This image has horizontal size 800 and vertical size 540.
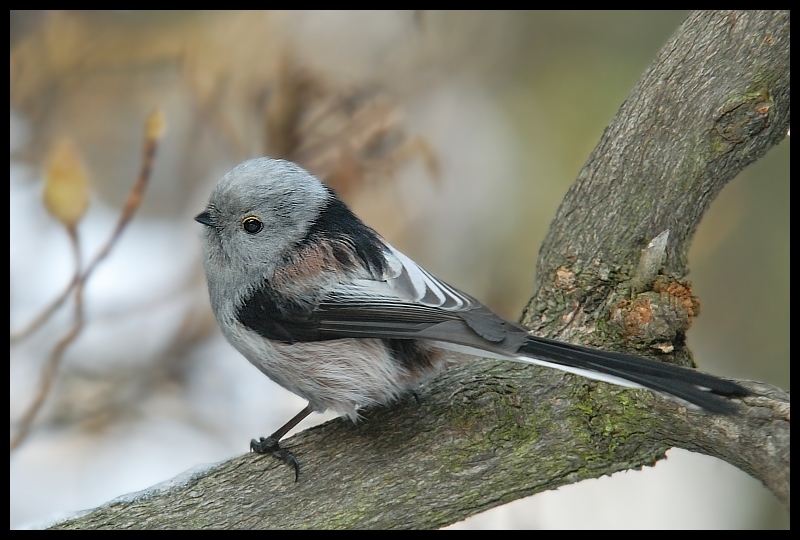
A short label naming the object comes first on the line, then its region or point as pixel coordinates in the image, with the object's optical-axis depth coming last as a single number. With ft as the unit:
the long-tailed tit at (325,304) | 14.52
